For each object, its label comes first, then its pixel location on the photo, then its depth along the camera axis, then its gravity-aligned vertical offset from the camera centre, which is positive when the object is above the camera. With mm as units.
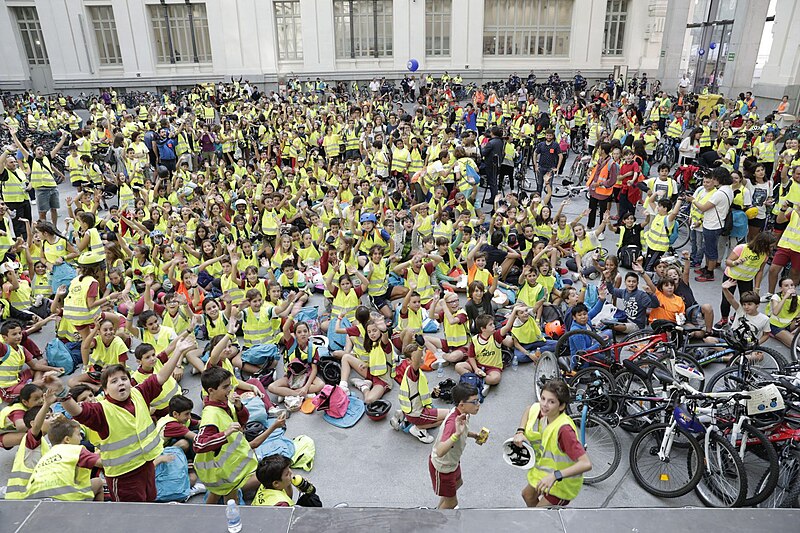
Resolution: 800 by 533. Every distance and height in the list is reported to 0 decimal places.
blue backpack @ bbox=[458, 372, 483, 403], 5965 -3259
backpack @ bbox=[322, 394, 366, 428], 5711 -3523
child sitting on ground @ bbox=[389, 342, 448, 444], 5242 -3110
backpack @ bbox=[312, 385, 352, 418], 5809 -3414
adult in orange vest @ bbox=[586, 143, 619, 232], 10156 -2016
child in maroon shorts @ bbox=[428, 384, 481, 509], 3742 -2532
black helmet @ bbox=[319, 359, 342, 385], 6371 -3387
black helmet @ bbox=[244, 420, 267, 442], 5285 -3354
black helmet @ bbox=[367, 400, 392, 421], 5711 -3441
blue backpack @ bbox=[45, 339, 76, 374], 6586 -3280
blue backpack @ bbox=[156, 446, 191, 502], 4569 -3313
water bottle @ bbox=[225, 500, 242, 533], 2453 -1938
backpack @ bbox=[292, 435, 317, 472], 5074 -3457
